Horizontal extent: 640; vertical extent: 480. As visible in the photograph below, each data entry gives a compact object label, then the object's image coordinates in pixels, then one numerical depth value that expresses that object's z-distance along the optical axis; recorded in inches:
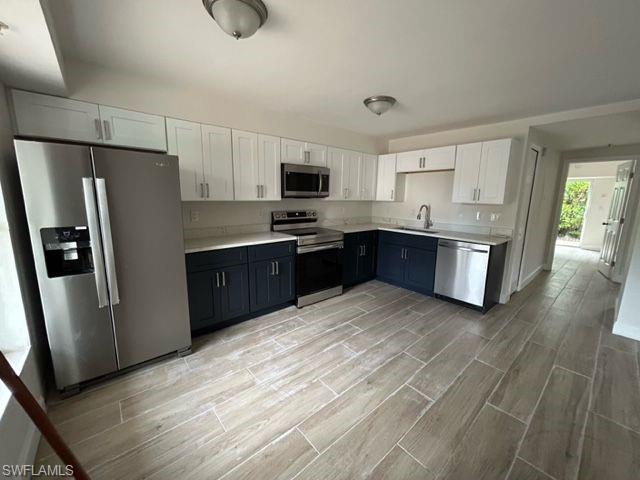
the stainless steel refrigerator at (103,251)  67.9
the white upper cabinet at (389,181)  177.3
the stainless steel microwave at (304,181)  134.9
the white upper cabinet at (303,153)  135.4
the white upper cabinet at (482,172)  130.0
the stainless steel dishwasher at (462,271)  129.0
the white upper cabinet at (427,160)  148.6
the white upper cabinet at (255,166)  120.0
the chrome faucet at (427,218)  173.2
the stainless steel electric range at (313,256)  132.2
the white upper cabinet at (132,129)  90.7
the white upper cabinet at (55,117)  78.7
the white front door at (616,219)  179.0
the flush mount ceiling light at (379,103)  108.0
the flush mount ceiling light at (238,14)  55.2
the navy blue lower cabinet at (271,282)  118.5
